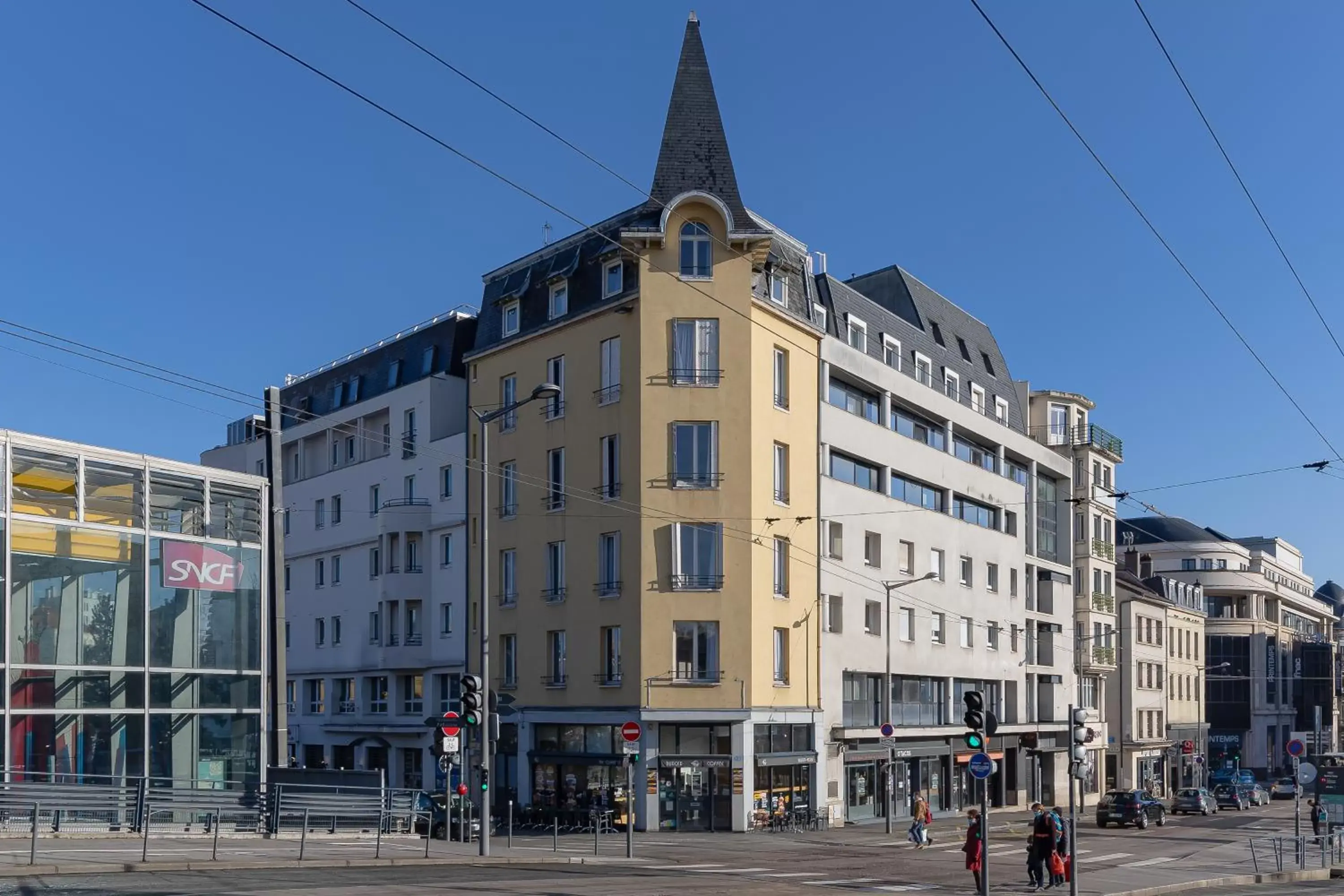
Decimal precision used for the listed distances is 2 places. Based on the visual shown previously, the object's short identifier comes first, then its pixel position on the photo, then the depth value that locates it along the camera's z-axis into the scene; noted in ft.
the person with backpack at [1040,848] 86.22
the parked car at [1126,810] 171.53
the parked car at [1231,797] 225.76
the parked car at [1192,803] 204.22
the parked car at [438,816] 114.11
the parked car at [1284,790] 261.44
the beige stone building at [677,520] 138.92
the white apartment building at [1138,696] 260.62
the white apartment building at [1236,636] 357.20
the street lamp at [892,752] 146.82
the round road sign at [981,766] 76.28
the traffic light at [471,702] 91.04
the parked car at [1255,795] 230.89
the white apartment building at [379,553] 174.09
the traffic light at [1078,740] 77.71
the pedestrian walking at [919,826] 129.90
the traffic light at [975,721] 72.90
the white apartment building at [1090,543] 232.73
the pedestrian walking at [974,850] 86.99
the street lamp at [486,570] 92.99
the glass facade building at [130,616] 91.40
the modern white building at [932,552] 159.63
